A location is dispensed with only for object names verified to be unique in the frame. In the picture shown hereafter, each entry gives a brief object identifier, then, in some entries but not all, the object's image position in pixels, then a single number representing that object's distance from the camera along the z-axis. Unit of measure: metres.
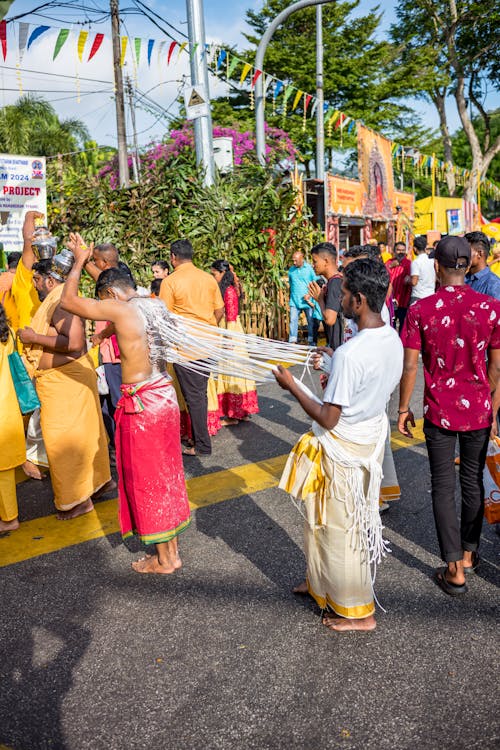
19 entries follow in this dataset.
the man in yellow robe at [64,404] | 4.36
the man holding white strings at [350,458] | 2.76
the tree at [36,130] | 22.98
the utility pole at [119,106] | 16.02
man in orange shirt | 5.59
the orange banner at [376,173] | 17.30
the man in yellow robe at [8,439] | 4.27
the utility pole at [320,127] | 14.80
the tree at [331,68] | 24.88
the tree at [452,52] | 24.52
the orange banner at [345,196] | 15.11
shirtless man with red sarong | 3.39
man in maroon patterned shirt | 3.14
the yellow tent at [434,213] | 23.61
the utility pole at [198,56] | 8.87
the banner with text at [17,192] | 9.16
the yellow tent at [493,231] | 8.80
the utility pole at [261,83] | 9.91
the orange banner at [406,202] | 21.55
